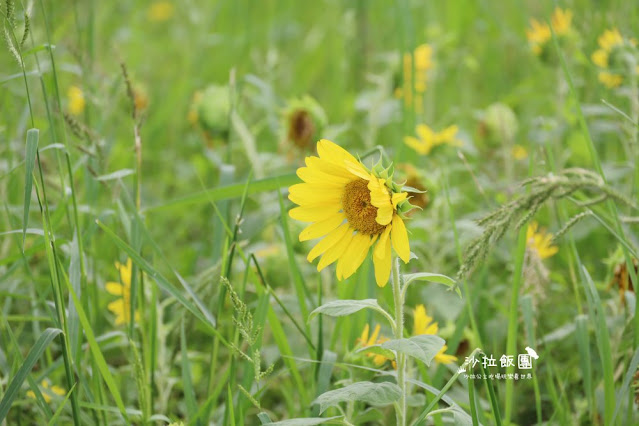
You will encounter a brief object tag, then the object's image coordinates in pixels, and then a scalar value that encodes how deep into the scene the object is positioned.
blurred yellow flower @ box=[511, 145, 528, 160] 2.77
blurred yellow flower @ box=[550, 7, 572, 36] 2.67
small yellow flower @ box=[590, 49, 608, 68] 2.42
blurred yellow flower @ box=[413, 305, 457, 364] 2.00
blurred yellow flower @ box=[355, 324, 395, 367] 1.96
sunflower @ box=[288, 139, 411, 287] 1.85
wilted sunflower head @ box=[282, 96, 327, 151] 2.41
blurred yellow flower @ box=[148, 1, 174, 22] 5.00
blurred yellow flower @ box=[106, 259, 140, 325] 2.12
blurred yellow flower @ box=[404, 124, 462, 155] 2.39
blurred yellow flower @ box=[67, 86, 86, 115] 3.06
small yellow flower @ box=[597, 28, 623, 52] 2.39
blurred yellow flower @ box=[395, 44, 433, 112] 2.98
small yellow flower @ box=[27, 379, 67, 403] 1.98
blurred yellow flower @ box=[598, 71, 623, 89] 2.49
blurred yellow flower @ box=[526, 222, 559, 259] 2.11
